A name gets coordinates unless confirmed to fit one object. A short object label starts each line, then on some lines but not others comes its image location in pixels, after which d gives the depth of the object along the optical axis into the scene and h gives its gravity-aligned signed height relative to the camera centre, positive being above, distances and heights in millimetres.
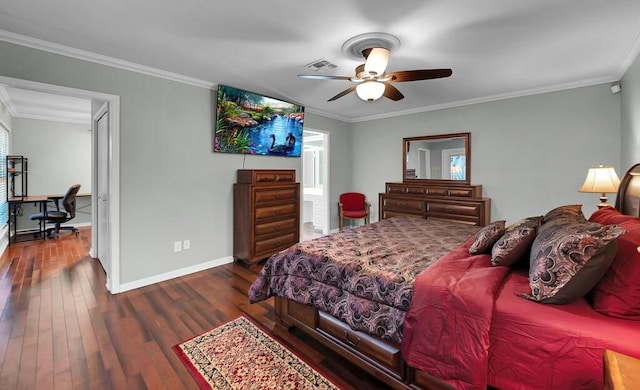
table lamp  2633 +117
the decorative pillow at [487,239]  1904 -319
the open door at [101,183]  3453 +116
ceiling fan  2275 +1034
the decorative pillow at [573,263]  1159 -303
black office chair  4992 -410
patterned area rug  1729 -1167
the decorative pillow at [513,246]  1648 -316
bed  1144 -585
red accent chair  5645 -229
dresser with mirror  4227 +120
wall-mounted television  3705 +1001
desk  4953 -423
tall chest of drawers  3766 -299
